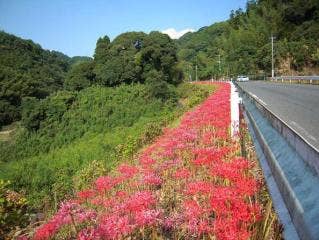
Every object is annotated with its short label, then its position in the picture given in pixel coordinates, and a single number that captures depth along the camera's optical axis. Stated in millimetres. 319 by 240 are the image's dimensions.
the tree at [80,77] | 55385
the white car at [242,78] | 48824
